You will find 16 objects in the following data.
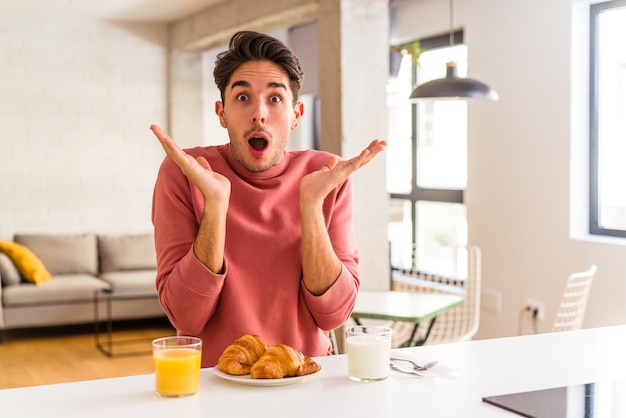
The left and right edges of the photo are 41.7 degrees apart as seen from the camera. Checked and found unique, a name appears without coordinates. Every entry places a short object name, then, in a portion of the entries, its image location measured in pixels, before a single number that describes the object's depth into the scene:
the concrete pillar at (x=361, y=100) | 4.43
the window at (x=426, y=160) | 5.86
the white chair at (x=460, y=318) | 4.31
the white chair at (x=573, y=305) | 3.71
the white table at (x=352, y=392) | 1.24
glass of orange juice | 1.29
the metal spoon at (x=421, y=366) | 1.48
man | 1.57
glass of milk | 1.40
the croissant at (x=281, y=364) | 1.35
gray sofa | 6.12
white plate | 1.34
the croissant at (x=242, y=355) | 1.38
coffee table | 5.79
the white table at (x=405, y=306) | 3.58
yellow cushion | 6.23
